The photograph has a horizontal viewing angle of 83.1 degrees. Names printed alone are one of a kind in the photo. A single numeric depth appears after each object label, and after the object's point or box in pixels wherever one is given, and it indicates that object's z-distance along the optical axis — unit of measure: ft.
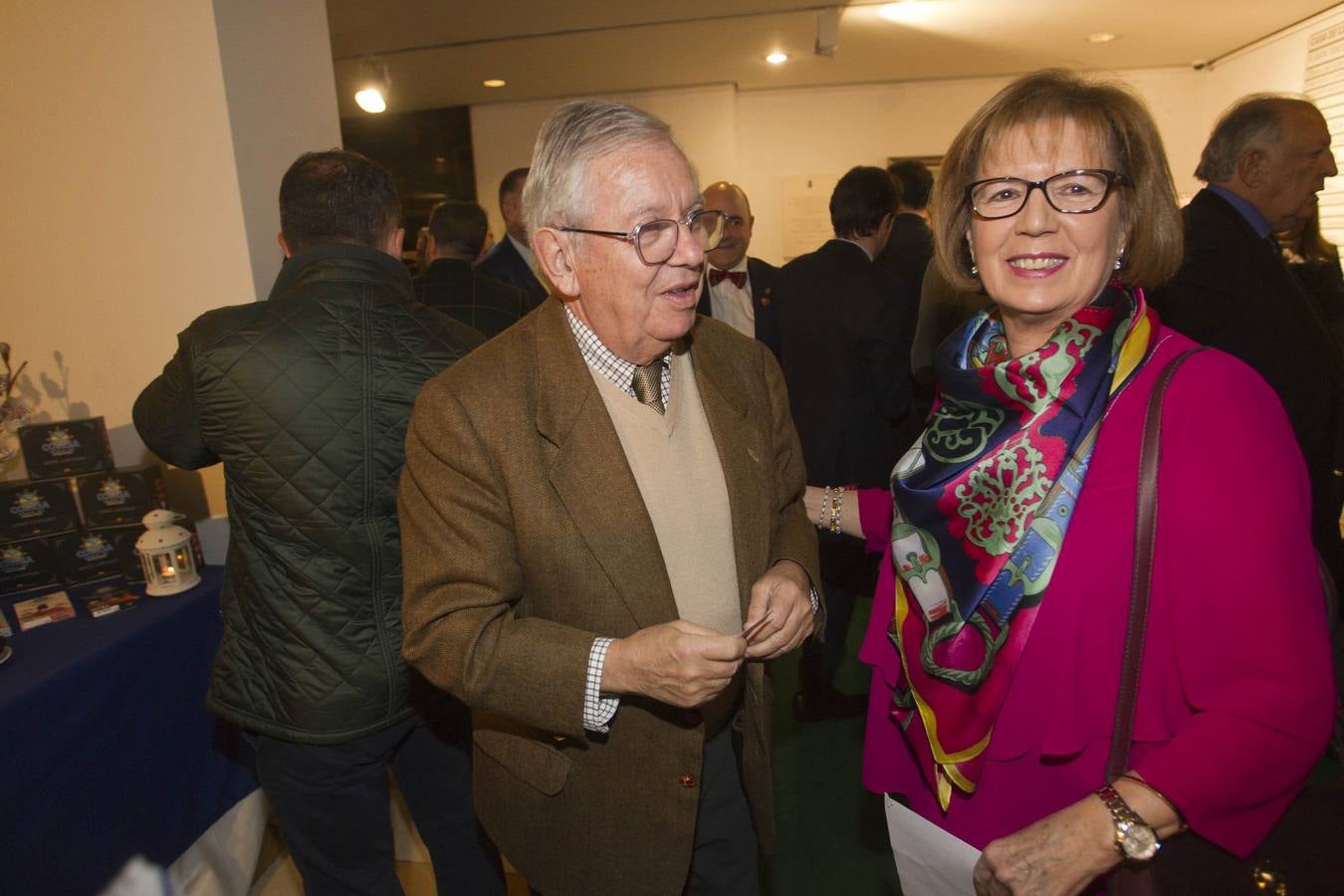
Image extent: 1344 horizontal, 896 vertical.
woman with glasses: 3.05
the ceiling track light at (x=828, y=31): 17.34
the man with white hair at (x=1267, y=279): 6.73
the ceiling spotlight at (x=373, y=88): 18.79
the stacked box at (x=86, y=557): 6.77
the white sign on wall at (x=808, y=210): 26.32
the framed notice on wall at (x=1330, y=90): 18.10
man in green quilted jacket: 5.09
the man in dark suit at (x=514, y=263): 10.80
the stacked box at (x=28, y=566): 6.62
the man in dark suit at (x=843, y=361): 10.29
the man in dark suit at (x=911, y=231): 13.57
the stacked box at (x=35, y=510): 6.64
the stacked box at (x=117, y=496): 6.88
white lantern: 6.66
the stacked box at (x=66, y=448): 6.74
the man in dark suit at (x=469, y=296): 8.74
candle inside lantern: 6.70
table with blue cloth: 5.11
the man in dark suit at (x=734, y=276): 11.99
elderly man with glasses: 3.60
